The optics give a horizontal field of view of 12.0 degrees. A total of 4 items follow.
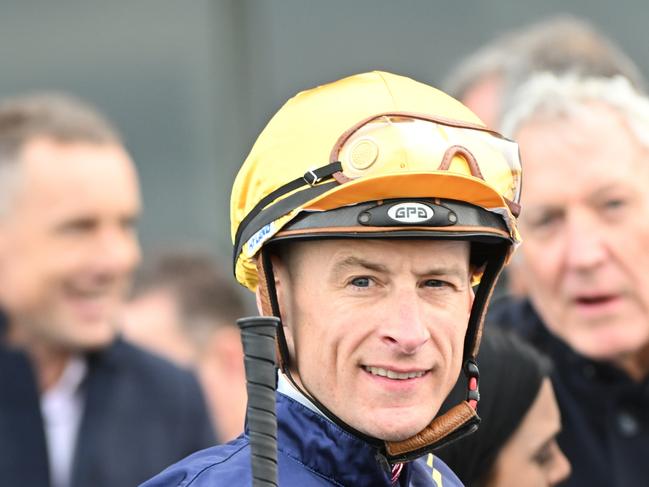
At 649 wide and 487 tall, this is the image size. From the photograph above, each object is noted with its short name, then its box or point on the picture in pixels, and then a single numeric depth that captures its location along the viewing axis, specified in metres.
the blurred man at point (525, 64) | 10.38
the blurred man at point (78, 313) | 11.46
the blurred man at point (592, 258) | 9.68
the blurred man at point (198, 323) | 14.02
